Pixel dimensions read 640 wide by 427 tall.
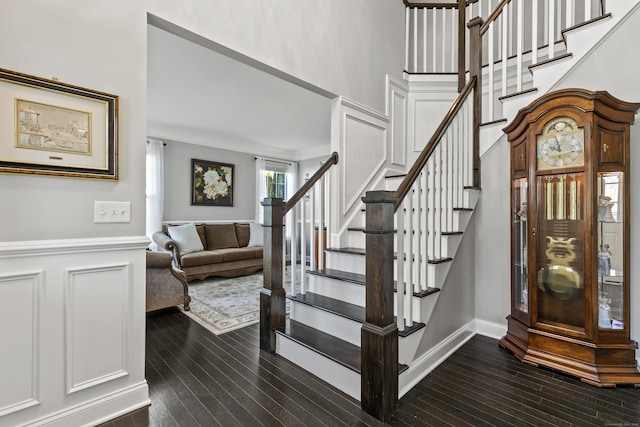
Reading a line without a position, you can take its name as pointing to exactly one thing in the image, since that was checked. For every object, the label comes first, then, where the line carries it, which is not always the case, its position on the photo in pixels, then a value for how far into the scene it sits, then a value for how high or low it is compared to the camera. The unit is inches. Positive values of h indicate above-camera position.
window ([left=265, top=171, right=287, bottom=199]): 281.1 +27.4
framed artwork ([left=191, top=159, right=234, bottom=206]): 231.9 +23.1
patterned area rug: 121.0 -43.4
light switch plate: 63.7 +0.0
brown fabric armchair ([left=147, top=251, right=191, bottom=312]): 124.1 -30.3
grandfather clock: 76.9 -6.0
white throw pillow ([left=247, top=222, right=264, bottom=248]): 265.6 -19.1
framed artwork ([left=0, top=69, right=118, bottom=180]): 54.6 +16.2
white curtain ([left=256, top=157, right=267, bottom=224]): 268.1 +26.4
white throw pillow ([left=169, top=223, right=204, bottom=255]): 194.2 -16.6
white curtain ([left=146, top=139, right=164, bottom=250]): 207.3 +16.8
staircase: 65.9 -12.1
